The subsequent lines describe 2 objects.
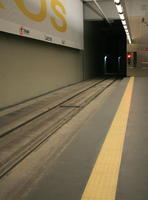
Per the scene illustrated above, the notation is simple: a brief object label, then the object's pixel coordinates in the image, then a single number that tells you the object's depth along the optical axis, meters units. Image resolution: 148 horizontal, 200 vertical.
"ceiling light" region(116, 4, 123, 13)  8.71
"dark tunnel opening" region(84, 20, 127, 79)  13.80
